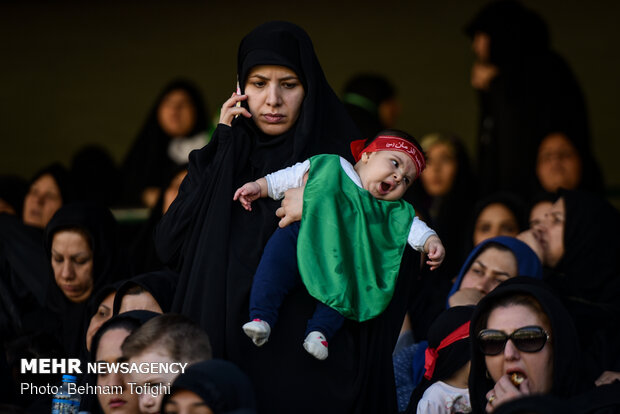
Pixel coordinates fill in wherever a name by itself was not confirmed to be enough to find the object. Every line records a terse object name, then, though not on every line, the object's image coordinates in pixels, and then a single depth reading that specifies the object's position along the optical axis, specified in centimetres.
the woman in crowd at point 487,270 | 1130
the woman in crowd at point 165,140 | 1762
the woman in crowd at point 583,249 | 1283
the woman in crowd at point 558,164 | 1555
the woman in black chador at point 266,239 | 844
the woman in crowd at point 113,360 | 893
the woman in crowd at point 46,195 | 1504
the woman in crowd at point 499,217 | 1422
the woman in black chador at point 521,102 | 1662
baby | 831
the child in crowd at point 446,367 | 947
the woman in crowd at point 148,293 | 1020
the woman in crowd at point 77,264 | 1229
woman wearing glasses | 859
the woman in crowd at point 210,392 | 752
